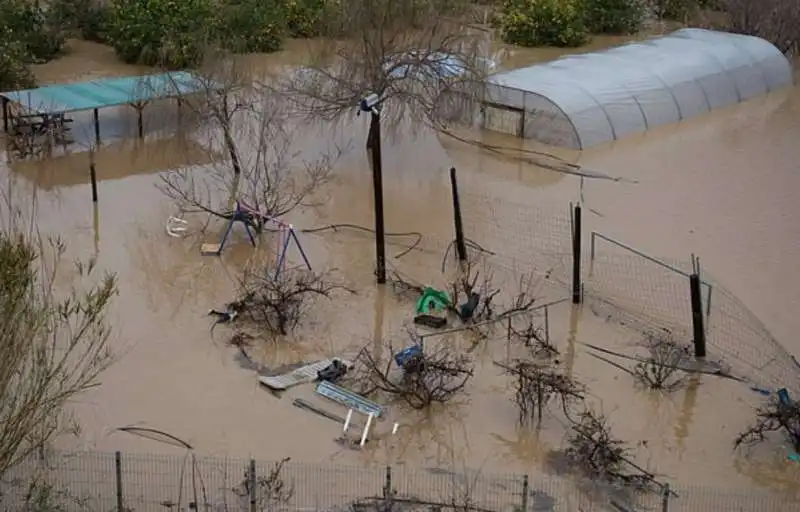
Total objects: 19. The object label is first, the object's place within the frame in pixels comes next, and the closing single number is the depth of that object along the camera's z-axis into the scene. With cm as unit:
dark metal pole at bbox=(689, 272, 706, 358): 1371
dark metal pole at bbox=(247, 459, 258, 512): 1016
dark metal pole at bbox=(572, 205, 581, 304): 1555
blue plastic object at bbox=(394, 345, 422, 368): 1309
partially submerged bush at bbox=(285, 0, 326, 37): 3338
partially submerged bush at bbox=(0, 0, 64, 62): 2978
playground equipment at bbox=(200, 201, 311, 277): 1710
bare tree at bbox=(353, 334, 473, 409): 1282
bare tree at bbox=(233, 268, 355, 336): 1465
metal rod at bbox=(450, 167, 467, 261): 1694
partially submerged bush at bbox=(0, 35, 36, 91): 2573
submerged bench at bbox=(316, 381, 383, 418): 1251
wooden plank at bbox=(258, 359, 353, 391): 1320
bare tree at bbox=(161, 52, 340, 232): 1922
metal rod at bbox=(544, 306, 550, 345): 1452
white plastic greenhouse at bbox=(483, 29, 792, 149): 2381
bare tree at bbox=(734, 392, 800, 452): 1205
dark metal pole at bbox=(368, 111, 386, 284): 1619
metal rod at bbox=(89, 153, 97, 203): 1918
